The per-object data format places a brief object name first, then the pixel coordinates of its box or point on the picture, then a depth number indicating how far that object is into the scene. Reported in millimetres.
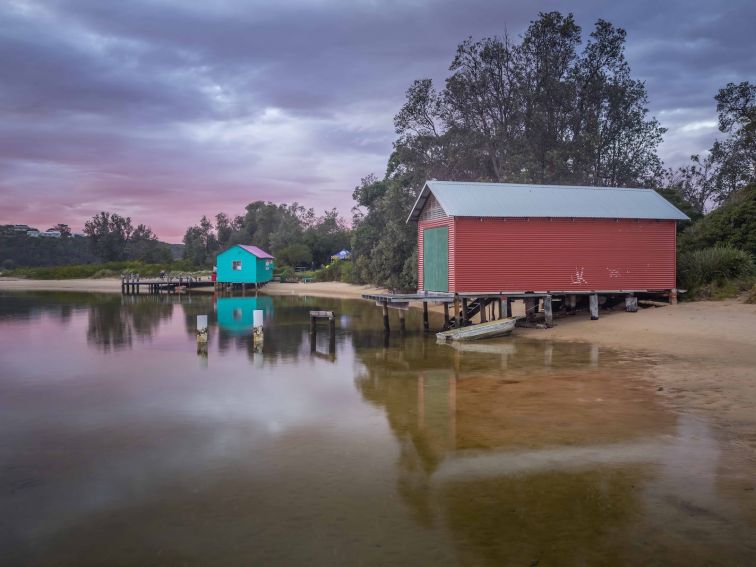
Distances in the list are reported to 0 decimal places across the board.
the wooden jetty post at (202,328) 21875
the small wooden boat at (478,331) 22844
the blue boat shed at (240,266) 62375
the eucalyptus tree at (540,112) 45000
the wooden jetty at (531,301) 24375
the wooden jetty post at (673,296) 26138
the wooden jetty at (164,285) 62406
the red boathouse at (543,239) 23922
